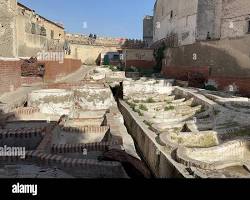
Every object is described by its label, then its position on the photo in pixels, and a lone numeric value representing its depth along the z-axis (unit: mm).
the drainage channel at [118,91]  10728
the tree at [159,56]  18403
